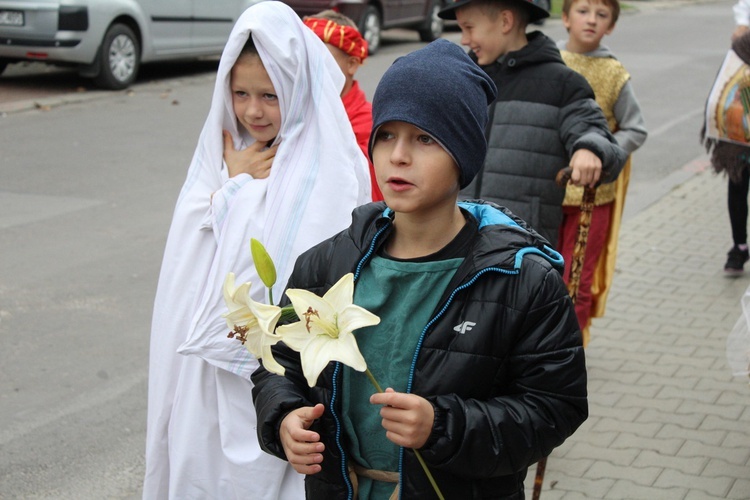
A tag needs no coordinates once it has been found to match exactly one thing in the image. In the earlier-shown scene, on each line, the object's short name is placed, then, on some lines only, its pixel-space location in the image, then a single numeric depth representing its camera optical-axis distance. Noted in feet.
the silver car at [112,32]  40.60
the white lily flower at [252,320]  6.42
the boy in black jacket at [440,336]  7.07
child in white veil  9.91
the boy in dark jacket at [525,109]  14.16
